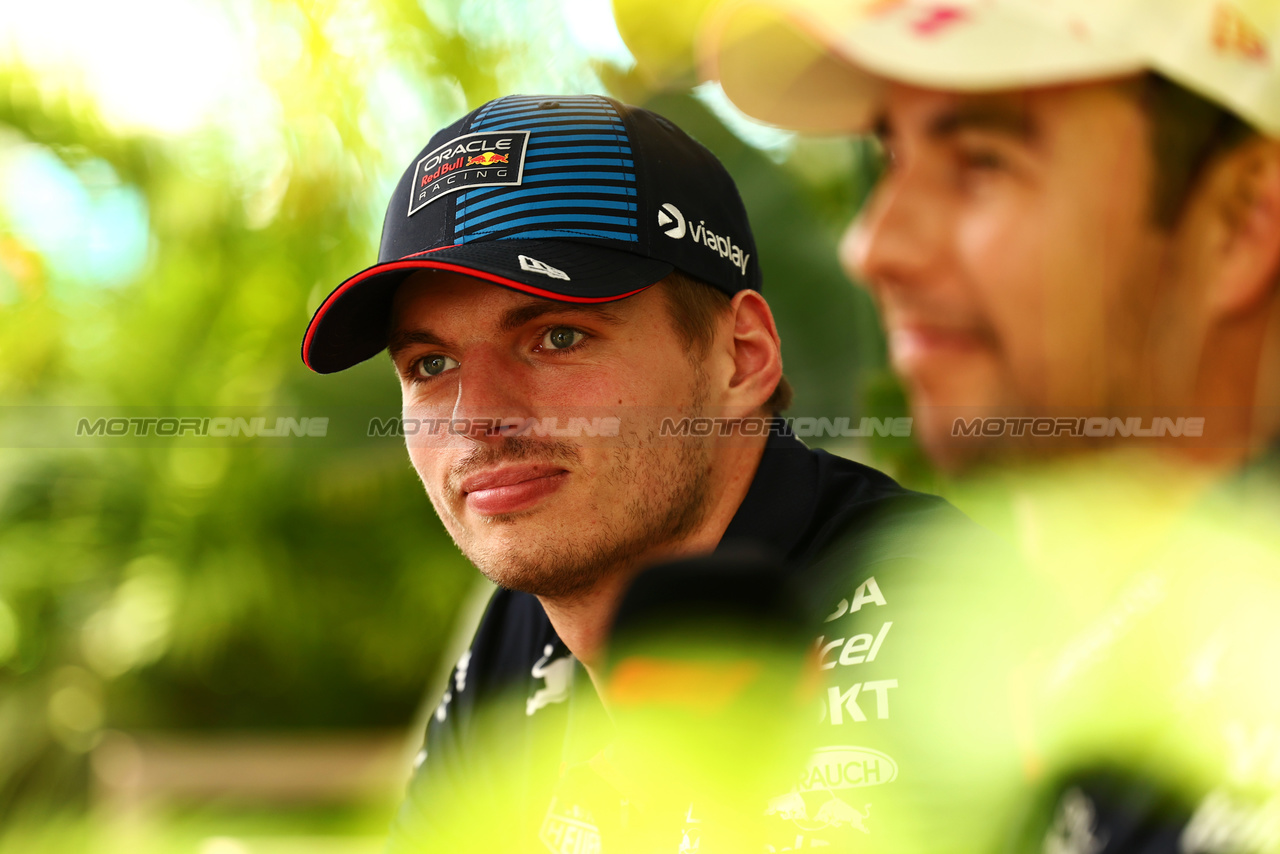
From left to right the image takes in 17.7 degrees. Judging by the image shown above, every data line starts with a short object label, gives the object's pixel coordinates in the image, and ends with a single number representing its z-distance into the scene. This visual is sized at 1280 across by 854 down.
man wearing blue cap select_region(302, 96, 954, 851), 1.66
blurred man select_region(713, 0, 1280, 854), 1.42
